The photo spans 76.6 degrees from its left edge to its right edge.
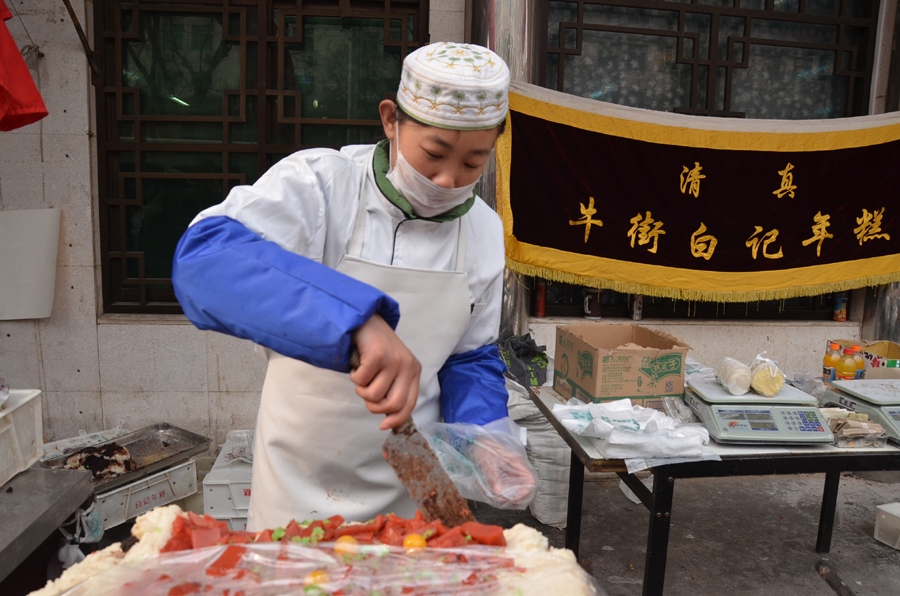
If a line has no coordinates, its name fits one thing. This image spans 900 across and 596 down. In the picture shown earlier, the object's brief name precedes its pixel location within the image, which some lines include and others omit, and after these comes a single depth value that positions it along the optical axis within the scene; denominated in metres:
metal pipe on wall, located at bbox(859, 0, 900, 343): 4.38
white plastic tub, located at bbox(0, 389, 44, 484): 2.26
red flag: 2.65
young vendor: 1.26
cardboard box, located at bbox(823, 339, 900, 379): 3.16
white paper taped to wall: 3.75
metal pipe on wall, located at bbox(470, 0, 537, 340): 3.69
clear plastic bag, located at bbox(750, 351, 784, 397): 2.58
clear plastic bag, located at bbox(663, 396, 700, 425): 2.66
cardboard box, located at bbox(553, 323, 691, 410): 2.68
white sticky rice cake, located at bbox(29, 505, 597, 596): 1.11
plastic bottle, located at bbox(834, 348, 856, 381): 3.15
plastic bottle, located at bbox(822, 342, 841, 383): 3.20
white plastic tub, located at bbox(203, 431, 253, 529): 3.14
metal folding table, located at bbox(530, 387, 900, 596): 2.35
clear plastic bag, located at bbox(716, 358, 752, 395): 2.58
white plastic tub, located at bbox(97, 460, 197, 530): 3.07
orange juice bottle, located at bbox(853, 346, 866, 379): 3.16
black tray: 3.15
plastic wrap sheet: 1.02
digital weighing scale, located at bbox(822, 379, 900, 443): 2.56
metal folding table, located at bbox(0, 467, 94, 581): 1.96
